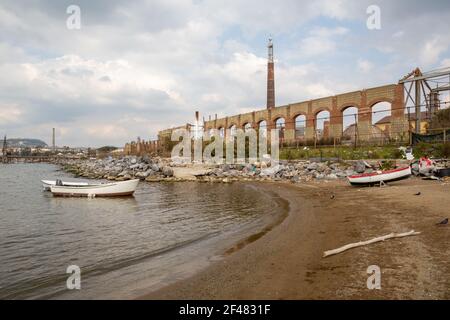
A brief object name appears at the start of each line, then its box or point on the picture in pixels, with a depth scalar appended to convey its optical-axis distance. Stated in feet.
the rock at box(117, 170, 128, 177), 99.64
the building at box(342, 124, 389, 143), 88.07
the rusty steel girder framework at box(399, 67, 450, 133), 82.61
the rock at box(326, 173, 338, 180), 66.01
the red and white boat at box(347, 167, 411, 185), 49.52
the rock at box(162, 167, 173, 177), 92.48
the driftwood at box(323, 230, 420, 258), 19.99
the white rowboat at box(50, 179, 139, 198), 58.47
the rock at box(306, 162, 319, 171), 75.09
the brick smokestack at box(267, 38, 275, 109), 179.00
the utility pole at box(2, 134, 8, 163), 328.08
